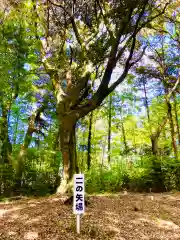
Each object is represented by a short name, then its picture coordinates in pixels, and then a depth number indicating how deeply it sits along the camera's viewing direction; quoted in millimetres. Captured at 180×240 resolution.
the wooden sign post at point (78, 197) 2535
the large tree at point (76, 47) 4388
